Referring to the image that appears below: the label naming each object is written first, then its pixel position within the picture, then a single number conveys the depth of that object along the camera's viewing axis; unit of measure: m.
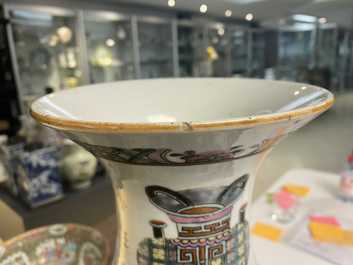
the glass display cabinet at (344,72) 2.63
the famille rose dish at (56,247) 0.45
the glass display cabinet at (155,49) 2.99
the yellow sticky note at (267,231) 0.57
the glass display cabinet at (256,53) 3.46
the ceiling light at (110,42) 2.75
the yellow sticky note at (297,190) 0.75
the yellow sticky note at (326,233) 0.55
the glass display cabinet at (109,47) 2.58
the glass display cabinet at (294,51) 2.96
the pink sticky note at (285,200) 0.67
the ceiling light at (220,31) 2.81
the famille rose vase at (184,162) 0.22
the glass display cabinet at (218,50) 2.93
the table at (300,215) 0.50
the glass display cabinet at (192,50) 3.08
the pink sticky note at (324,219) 0.60
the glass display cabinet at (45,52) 2.15
